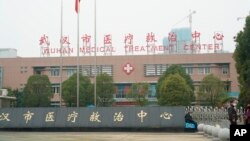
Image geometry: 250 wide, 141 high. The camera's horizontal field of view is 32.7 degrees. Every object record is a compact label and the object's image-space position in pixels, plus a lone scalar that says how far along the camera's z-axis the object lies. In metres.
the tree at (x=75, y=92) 48.44
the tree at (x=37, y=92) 50.28
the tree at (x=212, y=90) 48.97
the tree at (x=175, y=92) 44.31
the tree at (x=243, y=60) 29.67
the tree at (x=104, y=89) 49.19
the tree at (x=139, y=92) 51.25
